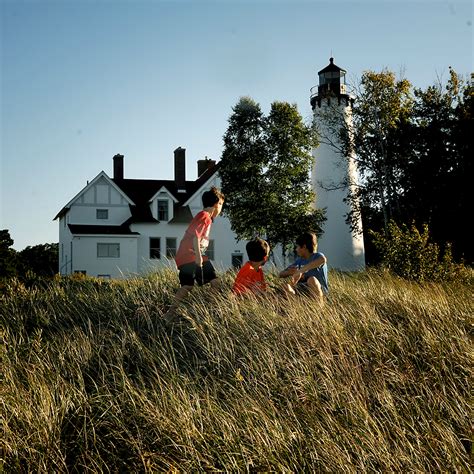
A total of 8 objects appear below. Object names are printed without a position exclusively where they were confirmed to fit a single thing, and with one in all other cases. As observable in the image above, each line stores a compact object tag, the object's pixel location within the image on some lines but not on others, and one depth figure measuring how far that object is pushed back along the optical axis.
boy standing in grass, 7.93
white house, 35.31
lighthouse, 30.61
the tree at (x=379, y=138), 26.86
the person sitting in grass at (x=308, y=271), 7.93
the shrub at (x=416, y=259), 12.87
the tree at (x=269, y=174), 31.59
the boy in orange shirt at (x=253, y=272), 8.06
